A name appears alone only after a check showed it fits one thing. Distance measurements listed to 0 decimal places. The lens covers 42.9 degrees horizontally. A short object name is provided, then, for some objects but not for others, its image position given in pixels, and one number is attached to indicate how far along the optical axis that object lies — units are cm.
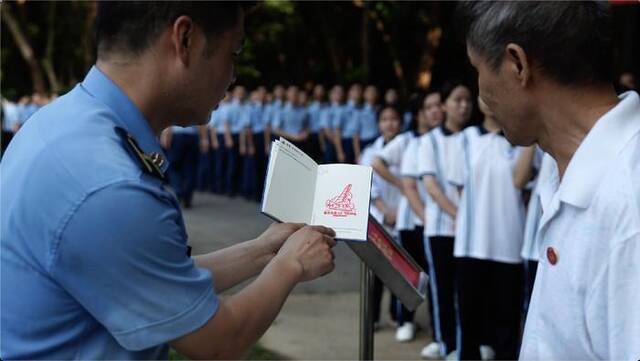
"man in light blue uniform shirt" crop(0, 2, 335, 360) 131
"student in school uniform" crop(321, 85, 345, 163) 1294
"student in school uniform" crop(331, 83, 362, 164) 1280
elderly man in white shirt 149
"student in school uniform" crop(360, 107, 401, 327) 579
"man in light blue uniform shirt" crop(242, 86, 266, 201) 1334
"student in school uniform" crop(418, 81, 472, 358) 502
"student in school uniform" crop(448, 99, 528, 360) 473
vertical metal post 273
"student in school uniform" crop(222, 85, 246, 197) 1380
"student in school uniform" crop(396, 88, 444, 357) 525
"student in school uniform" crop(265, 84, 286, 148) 1345
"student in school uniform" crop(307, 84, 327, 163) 1338
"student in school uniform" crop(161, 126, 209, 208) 1159
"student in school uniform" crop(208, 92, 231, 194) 1403
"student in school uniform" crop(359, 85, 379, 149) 1269
